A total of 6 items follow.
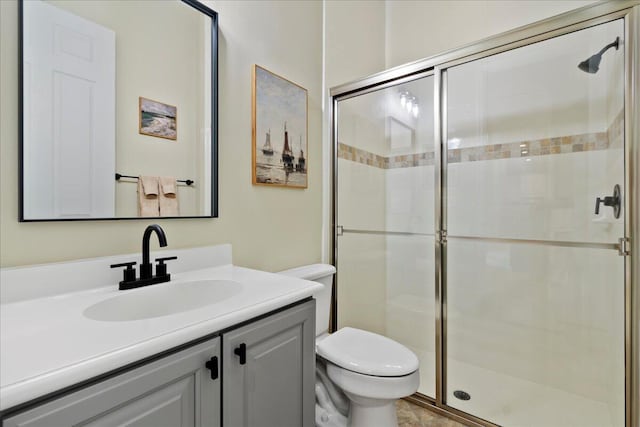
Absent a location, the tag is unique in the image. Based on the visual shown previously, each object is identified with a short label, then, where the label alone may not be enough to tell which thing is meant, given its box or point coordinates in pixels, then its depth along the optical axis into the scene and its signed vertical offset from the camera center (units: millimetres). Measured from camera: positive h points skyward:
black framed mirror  941 +382
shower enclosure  1367 -9
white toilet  1254 -665
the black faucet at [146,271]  1016 -189
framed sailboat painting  1584 +475
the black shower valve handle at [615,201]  1307 +73
